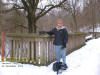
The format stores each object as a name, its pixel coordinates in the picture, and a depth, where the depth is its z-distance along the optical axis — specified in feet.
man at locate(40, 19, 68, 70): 17.01
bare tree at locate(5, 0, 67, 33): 43.32
